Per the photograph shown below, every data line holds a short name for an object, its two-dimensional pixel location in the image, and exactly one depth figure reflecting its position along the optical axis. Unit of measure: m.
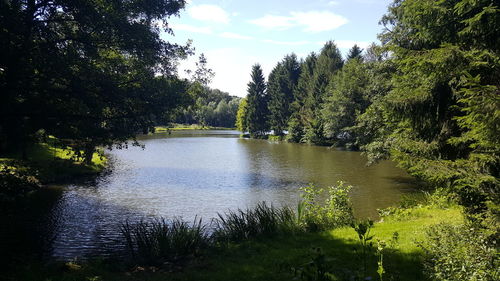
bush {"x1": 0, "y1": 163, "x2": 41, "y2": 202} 16.38
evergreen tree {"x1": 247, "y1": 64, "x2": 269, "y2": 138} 82.00
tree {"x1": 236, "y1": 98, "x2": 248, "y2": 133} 87.05
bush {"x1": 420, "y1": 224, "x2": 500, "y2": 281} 5.26
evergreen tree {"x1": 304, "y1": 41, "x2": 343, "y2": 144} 57.33
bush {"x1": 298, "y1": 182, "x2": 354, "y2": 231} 11.12
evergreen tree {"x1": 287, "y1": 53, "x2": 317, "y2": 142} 65.56
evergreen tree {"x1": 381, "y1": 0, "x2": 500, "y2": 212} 6.90
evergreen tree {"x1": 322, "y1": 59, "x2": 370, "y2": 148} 44.50
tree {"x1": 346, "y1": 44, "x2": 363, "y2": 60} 60.19
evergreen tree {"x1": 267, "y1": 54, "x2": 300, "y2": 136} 76.64
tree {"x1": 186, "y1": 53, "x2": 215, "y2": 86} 15.34
